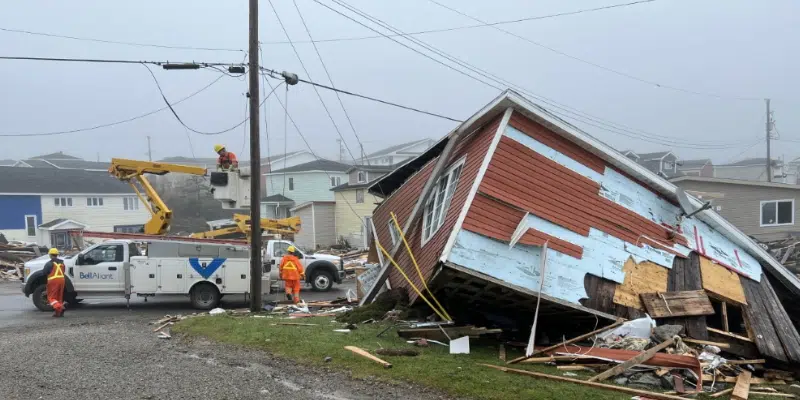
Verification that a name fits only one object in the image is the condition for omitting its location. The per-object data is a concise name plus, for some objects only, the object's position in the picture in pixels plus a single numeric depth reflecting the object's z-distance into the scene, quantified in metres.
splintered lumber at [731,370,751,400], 7.49
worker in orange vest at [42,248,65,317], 14.99
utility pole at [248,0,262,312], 14.23
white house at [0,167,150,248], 41.81
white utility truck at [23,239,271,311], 16.39
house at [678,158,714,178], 66.46
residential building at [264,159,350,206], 50.66
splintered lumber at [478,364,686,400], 6.97
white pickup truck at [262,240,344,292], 22.11
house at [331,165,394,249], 38.91
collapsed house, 9.70
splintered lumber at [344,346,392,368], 7.91
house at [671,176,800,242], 30.59
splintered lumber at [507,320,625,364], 9.26
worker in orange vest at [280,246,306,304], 16.50
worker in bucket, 15.33
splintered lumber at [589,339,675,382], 7.78
